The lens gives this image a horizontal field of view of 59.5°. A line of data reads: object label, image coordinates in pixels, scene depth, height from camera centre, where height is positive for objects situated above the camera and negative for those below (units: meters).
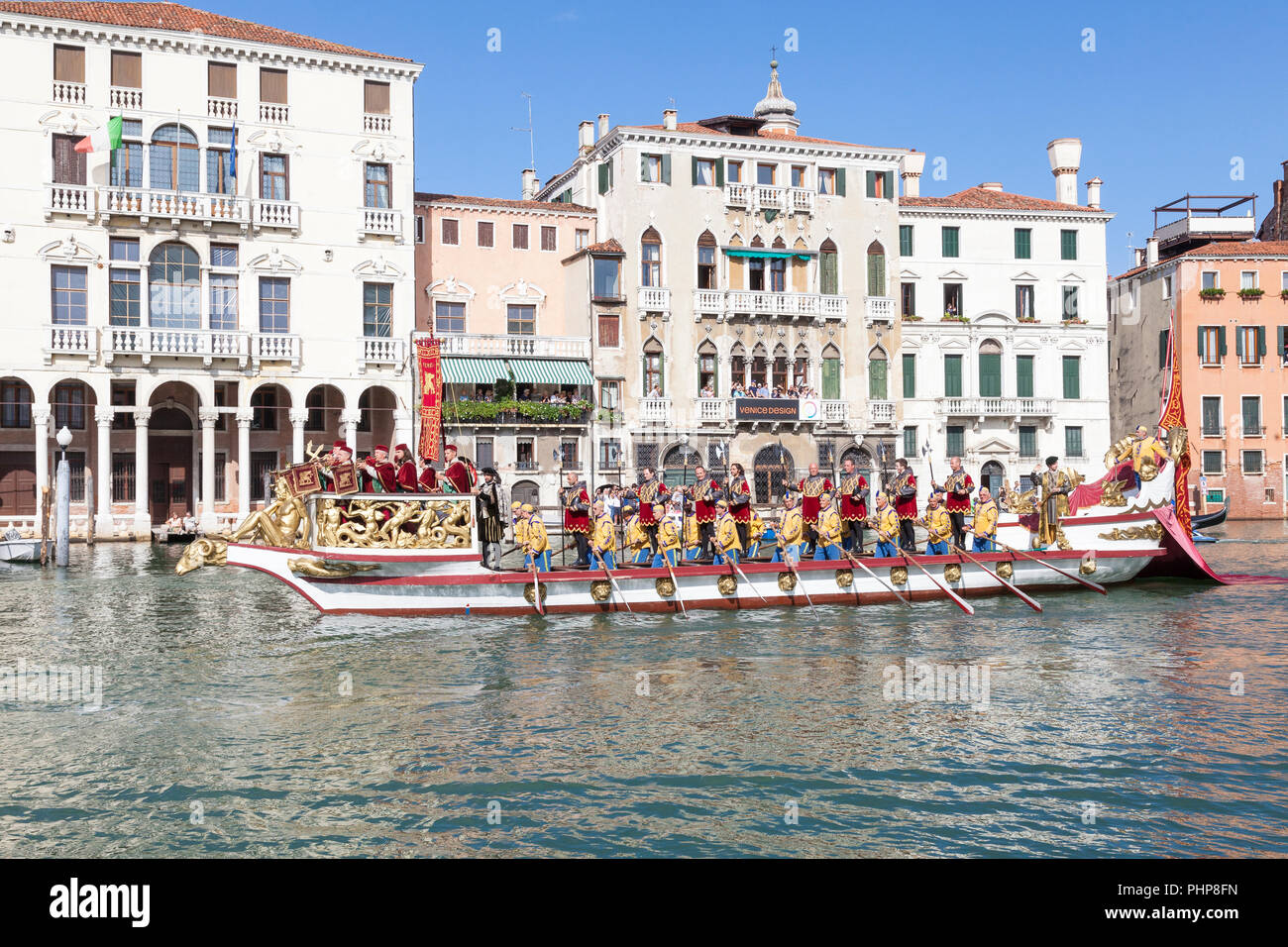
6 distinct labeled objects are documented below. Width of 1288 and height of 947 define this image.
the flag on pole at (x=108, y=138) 34.00 +10.57
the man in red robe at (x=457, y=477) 17.72 +0.03
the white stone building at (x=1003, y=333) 45.59 +5.67
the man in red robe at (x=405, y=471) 17.45 +0.15
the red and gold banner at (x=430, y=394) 23.20 +1.83
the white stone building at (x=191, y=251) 34.56 +7.51
